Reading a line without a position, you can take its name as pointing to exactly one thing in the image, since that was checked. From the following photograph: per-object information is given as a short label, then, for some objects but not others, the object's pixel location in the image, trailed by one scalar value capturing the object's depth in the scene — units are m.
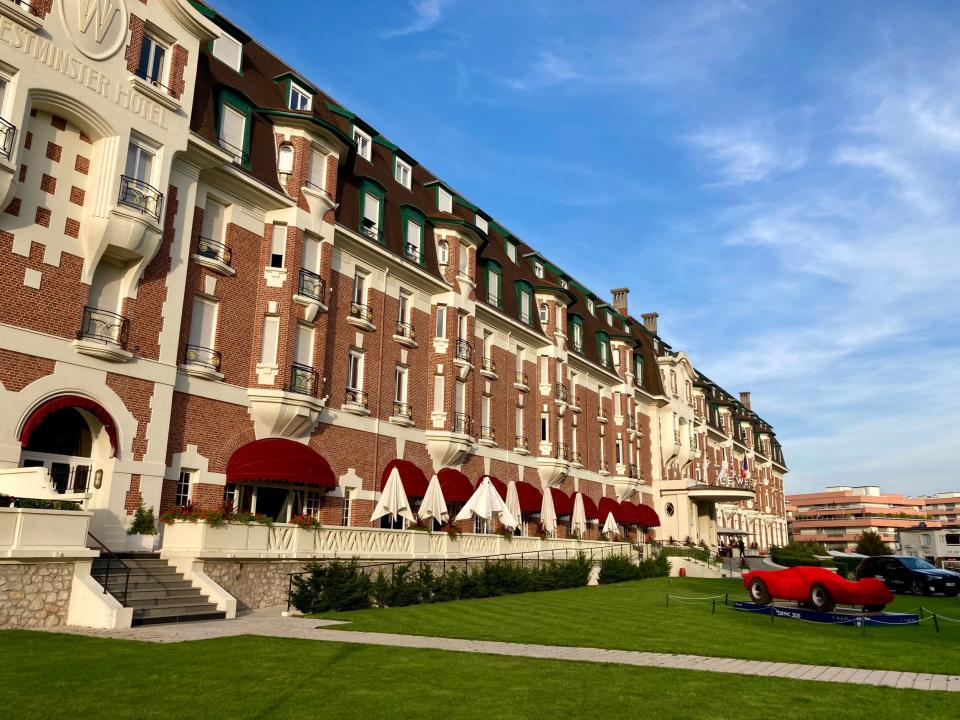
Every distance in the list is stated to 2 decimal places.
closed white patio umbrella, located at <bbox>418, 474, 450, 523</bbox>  26.75
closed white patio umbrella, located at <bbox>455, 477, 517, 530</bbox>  28.42
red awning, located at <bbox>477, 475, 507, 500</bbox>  35.22
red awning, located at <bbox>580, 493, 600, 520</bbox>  41.25
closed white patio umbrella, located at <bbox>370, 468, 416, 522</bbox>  24.86
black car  32.44
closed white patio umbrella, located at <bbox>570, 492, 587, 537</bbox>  38.22
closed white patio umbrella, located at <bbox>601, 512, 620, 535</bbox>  40.84
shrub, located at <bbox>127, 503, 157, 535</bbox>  19.56
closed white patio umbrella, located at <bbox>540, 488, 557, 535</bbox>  35.78
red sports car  20.34
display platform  19.03
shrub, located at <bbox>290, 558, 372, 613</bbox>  20.28
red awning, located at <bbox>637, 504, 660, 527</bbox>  49.34
